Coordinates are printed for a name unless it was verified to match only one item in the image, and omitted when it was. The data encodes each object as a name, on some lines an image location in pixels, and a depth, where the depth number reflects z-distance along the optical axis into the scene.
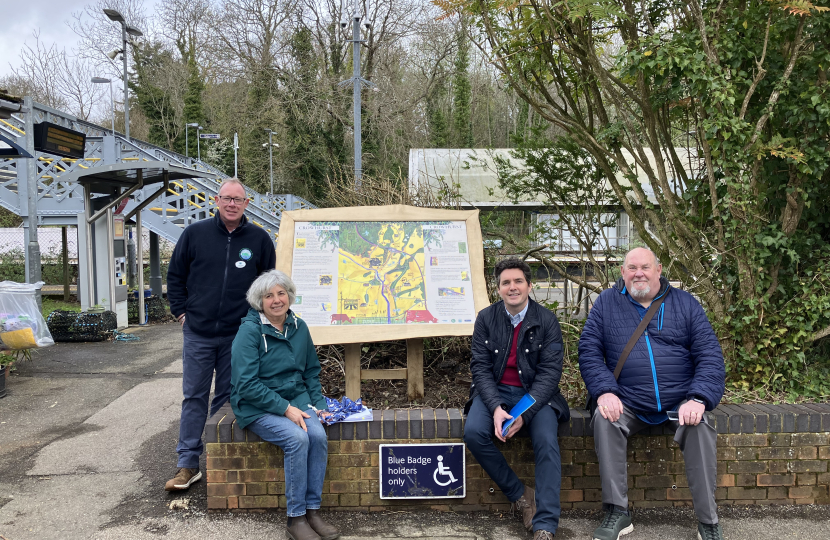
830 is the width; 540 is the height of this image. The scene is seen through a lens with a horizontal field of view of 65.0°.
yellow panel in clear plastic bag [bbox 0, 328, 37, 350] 7.59
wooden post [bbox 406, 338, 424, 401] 4.86
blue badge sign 3.76
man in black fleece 4.21
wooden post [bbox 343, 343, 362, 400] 4.72
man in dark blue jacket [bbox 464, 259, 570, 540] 3.43
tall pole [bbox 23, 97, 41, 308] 10.41
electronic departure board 10.49
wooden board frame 4.46
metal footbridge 14.90
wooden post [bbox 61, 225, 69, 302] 16.55
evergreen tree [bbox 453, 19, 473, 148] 43.75
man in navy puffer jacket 3.35
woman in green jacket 3.45
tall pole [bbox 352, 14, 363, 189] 17.61
